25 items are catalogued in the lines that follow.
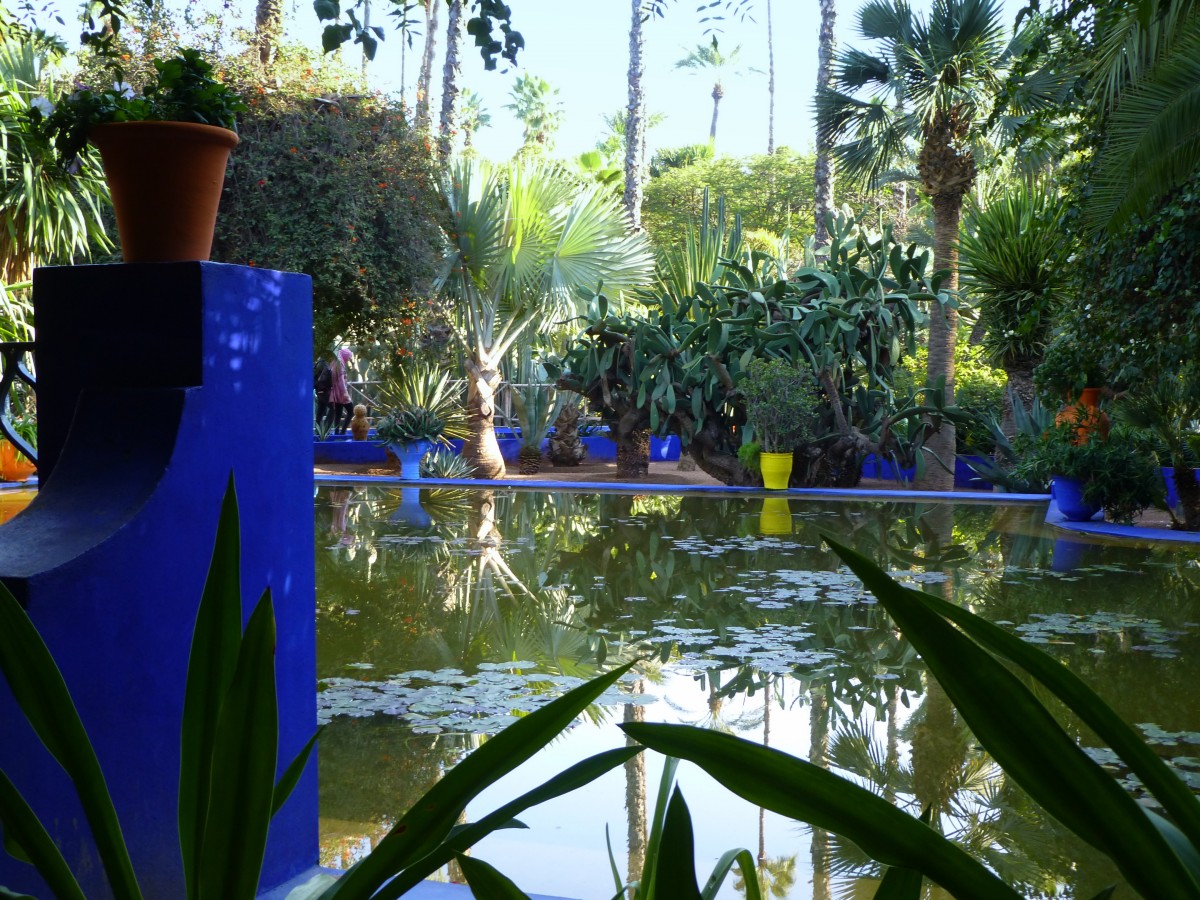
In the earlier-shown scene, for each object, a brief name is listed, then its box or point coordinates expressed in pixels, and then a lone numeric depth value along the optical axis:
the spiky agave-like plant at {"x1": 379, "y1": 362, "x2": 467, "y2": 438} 14.41
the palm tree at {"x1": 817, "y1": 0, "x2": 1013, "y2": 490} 12.84
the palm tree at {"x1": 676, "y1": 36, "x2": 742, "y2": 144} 49.00
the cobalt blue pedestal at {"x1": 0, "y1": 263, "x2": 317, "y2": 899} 1.90
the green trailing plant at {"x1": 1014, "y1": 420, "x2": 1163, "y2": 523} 9.25
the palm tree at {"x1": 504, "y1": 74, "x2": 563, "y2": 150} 44.03
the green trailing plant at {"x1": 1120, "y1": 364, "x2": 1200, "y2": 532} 8.73
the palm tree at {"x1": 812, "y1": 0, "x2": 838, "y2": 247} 18.61
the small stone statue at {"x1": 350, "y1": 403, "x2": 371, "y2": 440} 16.94
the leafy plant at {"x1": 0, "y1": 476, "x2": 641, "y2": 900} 1.02
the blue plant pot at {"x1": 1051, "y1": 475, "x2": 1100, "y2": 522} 9.55
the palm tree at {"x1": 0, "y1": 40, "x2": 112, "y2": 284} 9.24
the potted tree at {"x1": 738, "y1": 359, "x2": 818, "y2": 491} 11.92
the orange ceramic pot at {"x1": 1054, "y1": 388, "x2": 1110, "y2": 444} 9.93
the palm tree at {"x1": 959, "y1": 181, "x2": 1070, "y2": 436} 12.58
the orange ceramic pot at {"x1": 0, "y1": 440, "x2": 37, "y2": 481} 12.02
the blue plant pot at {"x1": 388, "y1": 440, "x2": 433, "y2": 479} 13.66
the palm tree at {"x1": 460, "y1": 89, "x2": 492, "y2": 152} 50.97
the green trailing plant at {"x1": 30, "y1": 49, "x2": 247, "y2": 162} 2.48
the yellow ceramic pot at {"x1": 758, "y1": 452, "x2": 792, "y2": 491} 12.05
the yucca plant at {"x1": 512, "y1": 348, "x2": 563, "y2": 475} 15.51
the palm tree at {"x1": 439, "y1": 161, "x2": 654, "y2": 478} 14.06
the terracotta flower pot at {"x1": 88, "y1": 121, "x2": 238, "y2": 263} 2.41
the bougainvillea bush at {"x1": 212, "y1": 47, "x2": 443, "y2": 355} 12.41
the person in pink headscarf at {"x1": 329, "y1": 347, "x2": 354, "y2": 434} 17.16
